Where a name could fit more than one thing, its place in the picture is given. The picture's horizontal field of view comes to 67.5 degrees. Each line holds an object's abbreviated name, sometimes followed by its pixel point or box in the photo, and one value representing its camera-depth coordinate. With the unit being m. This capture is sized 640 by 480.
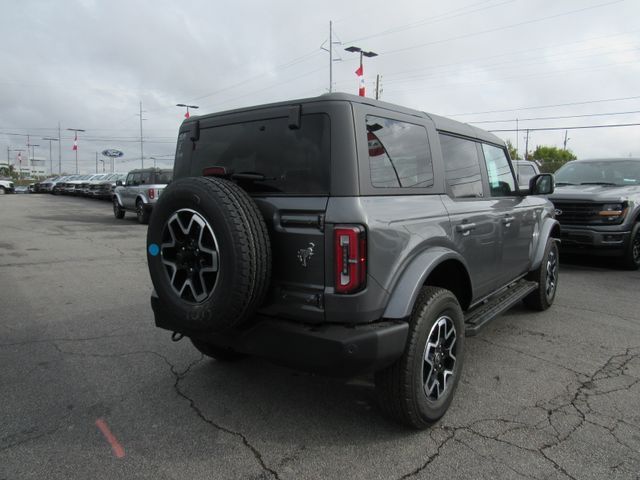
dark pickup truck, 7.45
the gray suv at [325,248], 2.51
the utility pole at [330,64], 24.70
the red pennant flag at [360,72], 20.77
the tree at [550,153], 91.06
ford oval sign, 71.94
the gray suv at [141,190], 14.43
